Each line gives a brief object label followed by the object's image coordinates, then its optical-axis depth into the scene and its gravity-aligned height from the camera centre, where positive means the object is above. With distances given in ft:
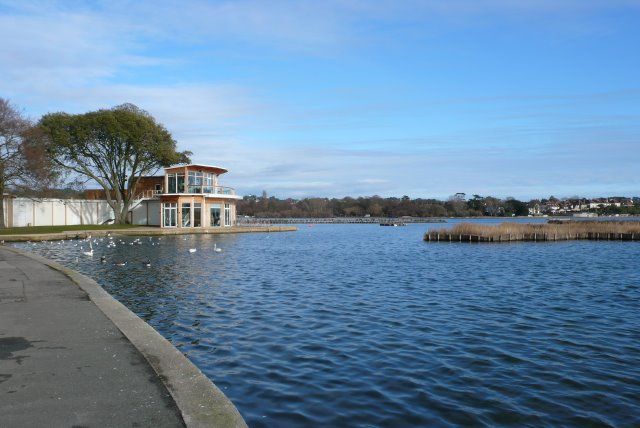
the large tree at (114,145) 167.02 +25.46
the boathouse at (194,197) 176.65 +7.76
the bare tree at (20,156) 130.93 +16.41
